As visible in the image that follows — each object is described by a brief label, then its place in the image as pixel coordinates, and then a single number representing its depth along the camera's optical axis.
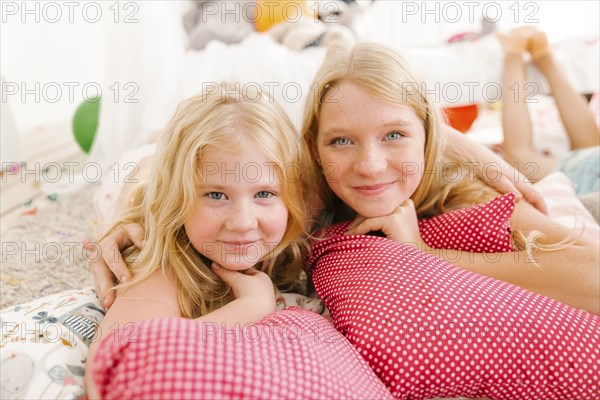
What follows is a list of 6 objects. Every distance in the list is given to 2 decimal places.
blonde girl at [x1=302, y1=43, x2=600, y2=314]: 0.87
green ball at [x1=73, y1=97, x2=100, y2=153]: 2.05
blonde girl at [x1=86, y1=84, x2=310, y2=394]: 0.82
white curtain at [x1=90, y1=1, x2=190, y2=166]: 1.61
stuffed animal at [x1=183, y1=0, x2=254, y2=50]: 2.11
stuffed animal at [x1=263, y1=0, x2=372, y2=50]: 1.82
